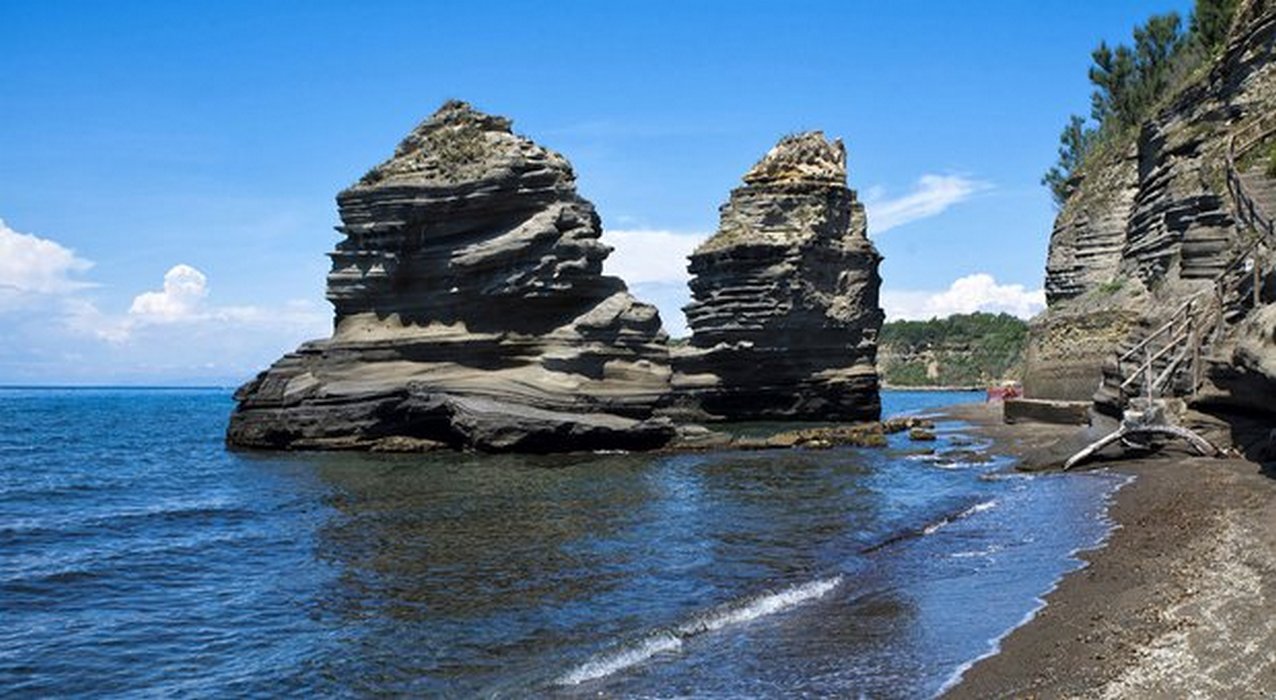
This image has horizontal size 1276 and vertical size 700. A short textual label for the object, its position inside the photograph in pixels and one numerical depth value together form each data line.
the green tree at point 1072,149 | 79.12
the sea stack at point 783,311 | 55.53
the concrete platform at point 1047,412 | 39.16
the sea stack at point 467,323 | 38.00
